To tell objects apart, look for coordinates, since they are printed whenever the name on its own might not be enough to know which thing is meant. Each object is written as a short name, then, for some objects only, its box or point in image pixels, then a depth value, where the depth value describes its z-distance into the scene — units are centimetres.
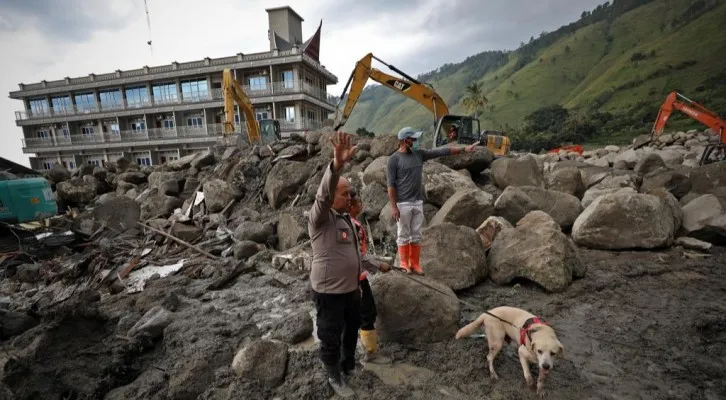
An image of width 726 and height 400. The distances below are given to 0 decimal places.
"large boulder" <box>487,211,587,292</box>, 448
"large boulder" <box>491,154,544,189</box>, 789
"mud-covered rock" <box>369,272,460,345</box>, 344
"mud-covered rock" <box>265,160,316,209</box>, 978
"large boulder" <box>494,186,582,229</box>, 615
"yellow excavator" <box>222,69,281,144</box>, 1606
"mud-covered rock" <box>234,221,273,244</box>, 798
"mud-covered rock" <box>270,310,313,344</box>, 367
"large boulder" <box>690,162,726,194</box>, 704
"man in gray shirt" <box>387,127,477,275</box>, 457
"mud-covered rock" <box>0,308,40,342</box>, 464
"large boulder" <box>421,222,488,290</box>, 451
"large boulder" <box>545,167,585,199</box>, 780
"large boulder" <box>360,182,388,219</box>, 737
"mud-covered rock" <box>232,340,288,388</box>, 298
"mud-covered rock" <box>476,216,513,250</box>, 535
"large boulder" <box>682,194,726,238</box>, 568
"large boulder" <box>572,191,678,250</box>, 536
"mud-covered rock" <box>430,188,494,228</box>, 596
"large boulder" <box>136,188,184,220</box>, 1109
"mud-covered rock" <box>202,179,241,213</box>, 1036
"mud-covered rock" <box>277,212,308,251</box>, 731
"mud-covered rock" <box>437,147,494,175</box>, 864
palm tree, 4547
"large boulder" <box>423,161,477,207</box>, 695
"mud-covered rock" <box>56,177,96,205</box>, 1465
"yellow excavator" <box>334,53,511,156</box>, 1143
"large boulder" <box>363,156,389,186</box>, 796
